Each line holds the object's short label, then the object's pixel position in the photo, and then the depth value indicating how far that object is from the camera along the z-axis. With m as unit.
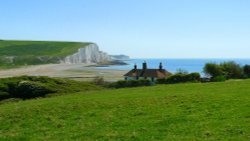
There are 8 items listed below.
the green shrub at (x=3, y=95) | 31.58
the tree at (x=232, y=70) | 61.58
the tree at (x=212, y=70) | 62.73
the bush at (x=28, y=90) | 31.97
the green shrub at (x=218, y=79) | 45.56
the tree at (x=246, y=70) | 59.59
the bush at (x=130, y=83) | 46.72
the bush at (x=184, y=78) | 49.97
